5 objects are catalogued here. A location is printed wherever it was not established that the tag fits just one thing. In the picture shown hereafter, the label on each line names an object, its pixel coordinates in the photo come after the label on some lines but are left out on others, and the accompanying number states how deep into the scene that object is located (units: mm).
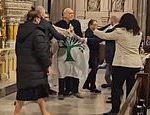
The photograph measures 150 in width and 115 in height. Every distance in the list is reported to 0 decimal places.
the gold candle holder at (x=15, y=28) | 10327
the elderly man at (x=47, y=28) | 7113
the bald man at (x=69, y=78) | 8368
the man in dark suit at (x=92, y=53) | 9195
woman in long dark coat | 6000
